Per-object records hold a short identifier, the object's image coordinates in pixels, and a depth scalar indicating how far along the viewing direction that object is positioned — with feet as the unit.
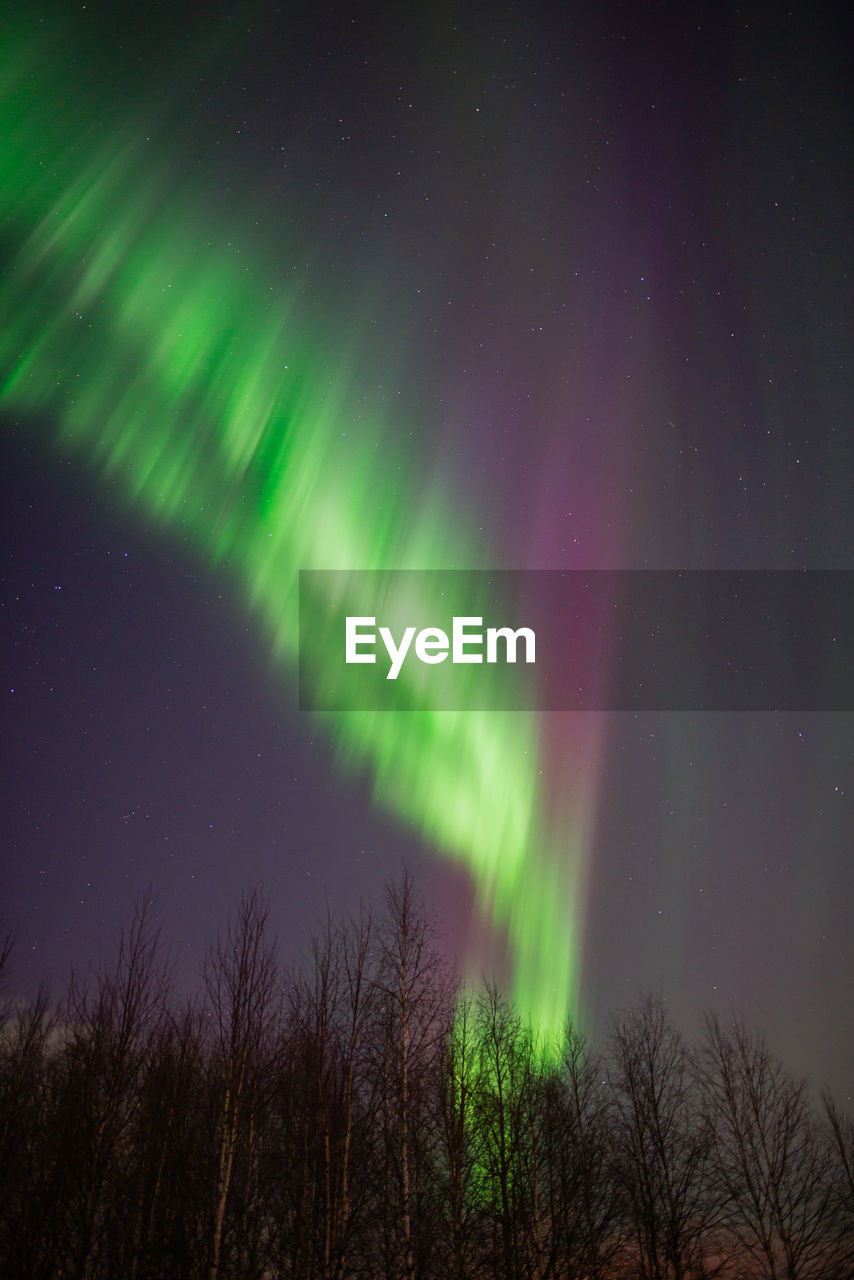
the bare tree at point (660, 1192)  64.59
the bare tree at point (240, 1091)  47.14
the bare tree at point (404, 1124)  54.95
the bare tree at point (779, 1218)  62.03
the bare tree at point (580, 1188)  63.10
